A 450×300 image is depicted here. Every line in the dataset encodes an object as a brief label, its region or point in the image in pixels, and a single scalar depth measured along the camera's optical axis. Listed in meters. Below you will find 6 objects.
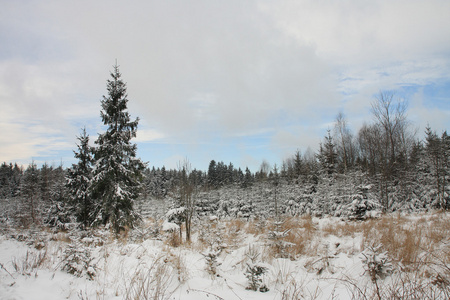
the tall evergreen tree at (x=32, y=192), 21.73
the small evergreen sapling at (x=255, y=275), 3.50
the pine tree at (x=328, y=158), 22.92
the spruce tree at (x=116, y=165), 13.23
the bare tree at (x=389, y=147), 17.34
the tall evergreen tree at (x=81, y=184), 16.36
